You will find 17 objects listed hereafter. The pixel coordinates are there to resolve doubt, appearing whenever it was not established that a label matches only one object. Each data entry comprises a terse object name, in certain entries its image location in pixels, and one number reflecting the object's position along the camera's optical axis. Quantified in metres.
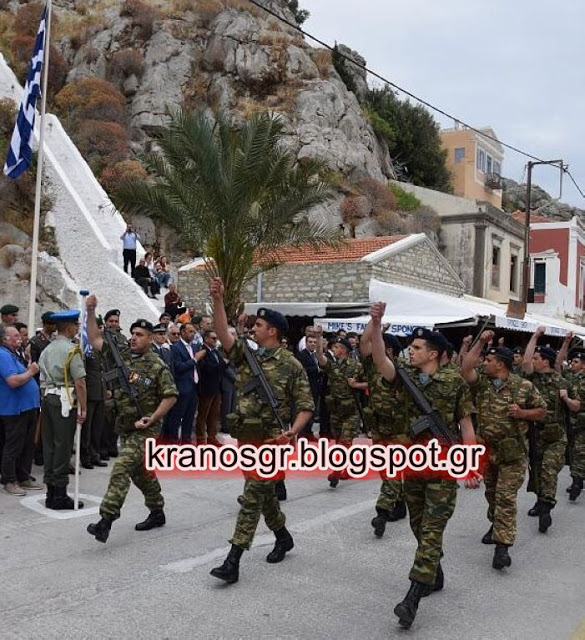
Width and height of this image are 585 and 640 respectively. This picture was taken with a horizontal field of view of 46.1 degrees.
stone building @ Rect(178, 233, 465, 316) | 18.42
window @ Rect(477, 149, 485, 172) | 48.66
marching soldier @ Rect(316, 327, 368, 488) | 8.28
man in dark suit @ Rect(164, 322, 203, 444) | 9.60
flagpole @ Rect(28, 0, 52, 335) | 11.88
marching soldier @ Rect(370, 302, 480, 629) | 4.23
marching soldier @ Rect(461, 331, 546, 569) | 5.36
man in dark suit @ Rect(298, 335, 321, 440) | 11.10
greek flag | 12.08
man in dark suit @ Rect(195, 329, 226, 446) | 10.06
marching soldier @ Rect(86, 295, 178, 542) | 5.49
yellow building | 47.72
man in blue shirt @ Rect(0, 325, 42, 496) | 7.02
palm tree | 13.98
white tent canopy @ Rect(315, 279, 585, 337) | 14.56
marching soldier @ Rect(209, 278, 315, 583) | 4.79
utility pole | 24.66
